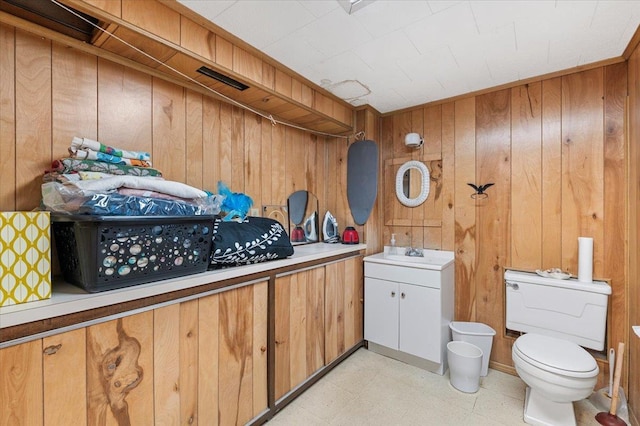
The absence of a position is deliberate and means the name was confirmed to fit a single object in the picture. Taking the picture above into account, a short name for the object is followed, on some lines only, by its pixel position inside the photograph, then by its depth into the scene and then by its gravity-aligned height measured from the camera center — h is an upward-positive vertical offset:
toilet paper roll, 1.87 -0.33
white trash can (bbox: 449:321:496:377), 2.14 -0.98
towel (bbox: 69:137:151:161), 1.16 +0.27
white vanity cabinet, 2.17 -0.79
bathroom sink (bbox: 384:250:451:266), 2.35 -0.42
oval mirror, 2.62 +0.27
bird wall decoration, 2.34 +0.18
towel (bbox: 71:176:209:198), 1.02 +0.11
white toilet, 1.52 -0.82
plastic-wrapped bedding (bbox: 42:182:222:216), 0.99 +0.04
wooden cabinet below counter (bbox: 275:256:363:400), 1.78 -0.78
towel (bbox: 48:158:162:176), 1.11 +0.19
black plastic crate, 1.00 -0.14
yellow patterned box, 0.87 -0.14
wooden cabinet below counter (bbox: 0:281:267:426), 0.89 -0.61
